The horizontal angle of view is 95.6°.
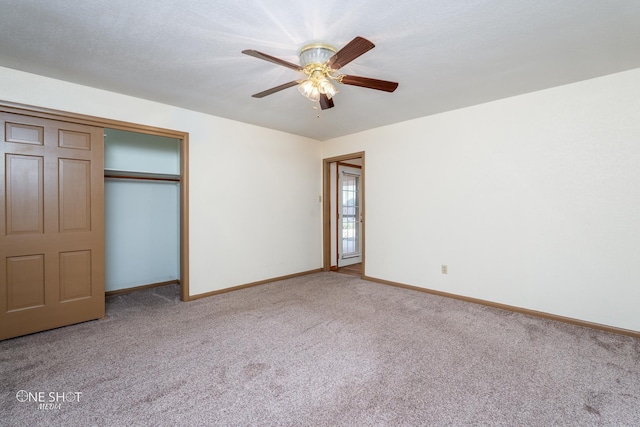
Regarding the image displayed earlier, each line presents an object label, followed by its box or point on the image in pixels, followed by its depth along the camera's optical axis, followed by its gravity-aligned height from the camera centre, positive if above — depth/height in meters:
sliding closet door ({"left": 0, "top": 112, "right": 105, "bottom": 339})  2.63 -0.11
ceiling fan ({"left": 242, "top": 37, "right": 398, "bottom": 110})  2.11 +1.03
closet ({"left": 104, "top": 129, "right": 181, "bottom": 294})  4.01 +0.04
